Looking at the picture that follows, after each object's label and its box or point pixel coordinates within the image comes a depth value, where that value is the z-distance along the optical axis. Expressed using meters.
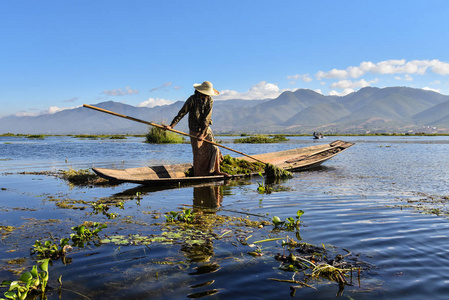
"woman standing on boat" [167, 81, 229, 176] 9.68
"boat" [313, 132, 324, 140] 62.81
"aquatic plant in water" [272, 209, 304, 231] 5.32
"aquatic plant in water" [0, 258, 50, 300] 2.92
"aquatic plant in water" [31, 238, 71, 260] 4.04
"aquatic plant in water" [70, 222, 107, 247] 4.64
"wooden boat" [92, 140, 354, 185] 9.18
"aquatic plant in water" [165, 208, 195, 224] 5.79
